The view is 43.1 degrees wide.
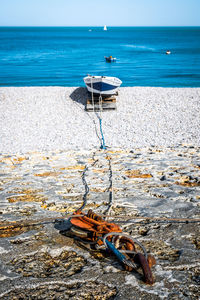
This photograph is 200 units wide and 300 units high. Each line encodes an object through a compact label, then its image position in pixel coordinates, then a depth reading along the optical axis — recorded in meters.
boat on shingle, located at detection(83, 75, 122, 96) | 15.80
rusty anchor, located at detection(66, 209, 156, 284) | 2.26
